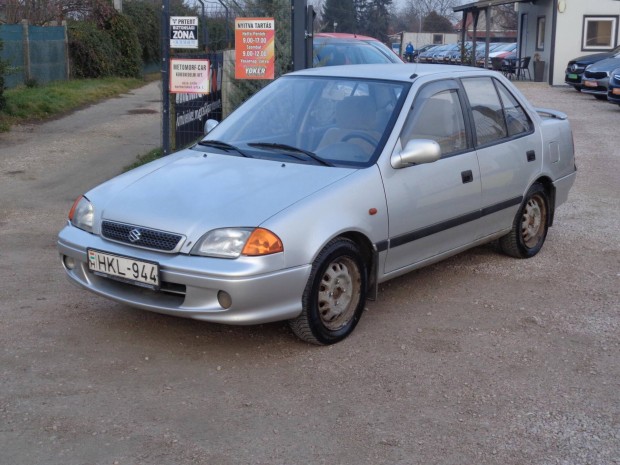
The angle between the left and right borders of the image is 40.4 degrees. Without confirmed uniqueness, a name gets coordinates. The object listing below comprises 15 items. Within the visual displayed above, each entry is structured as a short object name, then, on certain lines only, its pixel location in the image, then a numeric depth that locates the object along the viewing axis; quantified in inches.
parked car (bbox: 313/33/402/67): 498.6
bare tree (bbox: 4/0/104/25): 900.0
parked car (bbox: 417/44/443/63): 1719.7
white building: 1106.7
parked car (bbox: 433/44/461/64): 1592.4
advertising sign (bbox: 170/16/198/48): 392.2
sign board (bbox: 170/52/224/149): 429.1
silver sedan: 185.5
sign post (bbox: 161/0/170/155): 397.1
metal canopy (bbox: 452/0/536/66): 1175.6
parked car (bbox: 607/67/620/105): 770.8
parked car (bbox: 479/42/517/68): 1380.4
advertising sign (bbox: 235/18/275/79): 401.7
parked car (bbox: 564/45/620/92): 999.6
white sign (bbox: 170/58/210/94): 397.4
